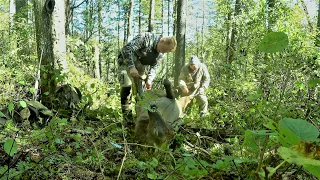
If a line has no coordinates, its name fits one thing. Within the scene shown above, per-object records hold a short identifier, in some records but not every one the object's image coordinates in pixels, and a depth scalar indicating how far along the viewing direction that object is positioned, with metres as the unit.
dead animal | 3.31
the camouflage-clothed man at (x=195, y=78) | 7.73
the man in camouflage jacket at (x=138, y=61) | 5.23
